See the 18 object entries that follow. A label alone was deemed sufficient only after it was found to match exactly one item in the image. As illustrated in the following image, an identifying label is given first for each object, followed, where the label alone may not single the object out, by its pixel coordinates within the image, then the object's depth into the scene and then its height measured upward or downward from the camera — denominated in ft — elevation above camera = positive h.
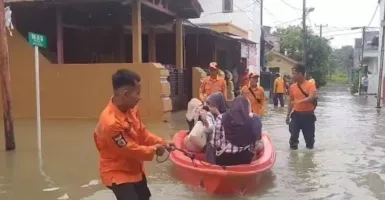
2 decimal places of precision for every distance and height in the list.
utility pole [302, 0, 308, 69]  136.26 +9.17
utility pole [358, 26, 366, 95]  125.29 +2.99
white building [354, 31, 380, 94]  120.43 +2.42
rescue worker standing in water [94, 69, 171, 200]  12.51 -1.91
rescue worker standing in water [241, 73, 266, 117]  33.22 -1.83
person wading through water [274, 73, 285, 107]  74.37 -3.58
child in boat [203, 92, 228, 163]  23.19 -1.81
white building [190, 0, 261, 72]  112.37 +11.63
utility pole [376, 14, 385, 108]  69.86 -1.91
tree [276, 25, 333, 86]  156.56 +3.67
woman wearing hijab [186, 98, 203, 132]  27.03 -2.42
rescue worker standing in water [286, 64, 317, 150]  29.55 -2.43
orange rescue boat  20.10 -4.39
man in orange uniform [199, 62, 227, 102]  36.94 -1.31
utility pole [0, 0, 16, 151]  30.86 -0.75
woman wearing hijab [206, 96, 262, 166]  19.86 -2.75
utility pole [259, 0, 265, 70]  119.66 +4.19
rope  20.12 -3.96
